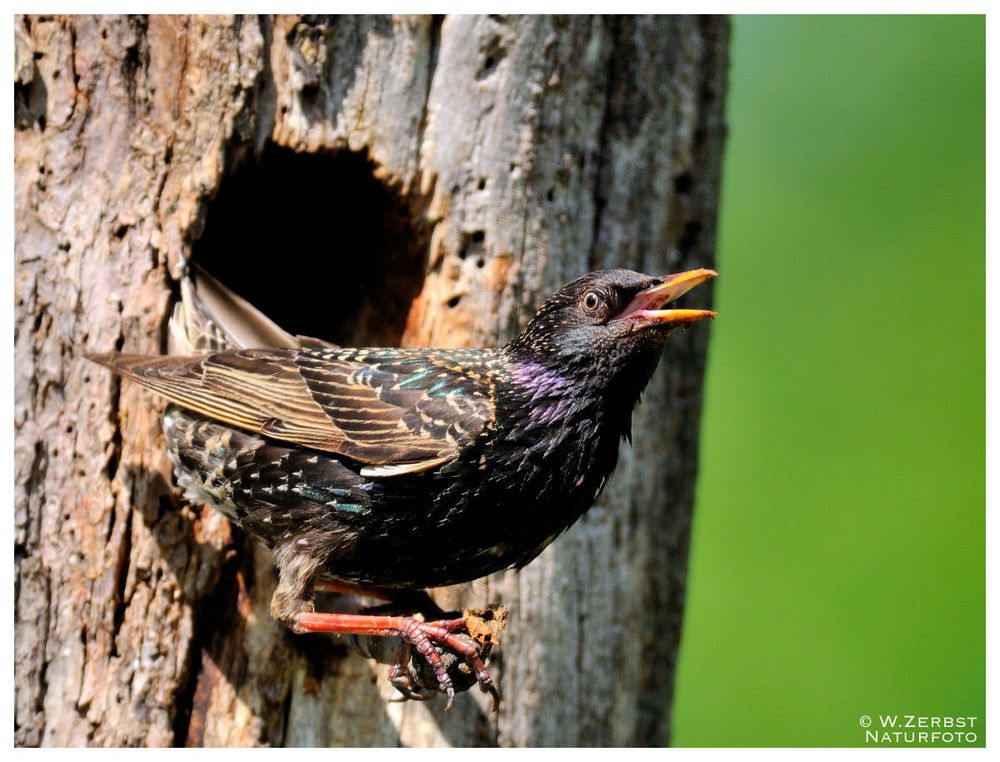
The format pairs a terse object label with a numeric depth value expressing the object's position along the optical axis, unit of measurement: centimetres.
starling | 673
